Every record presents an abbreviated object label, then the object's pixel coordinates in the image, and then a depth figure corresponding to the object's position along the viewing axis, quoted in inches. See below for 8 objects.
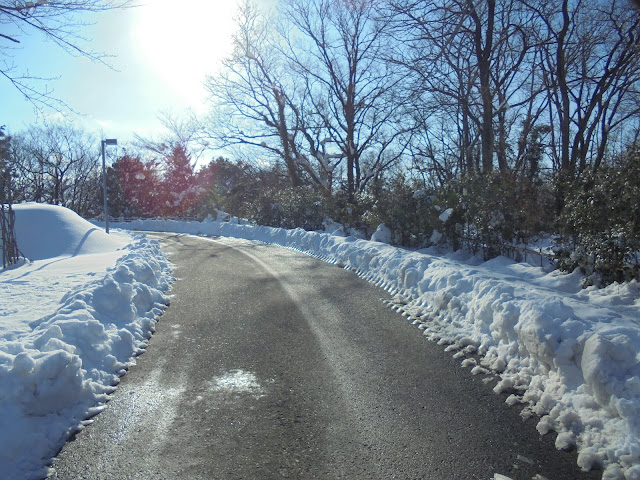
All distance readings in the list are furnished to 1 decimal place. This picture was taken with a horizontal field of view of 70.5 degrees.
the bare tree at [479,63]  465.0
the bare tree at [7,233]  412.3
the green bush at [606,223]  251.8
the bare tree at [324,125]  1094.4
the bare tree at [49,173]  1706.4
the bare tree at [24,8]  301.6
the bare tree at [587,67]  605.9
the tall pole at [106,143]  716.7
